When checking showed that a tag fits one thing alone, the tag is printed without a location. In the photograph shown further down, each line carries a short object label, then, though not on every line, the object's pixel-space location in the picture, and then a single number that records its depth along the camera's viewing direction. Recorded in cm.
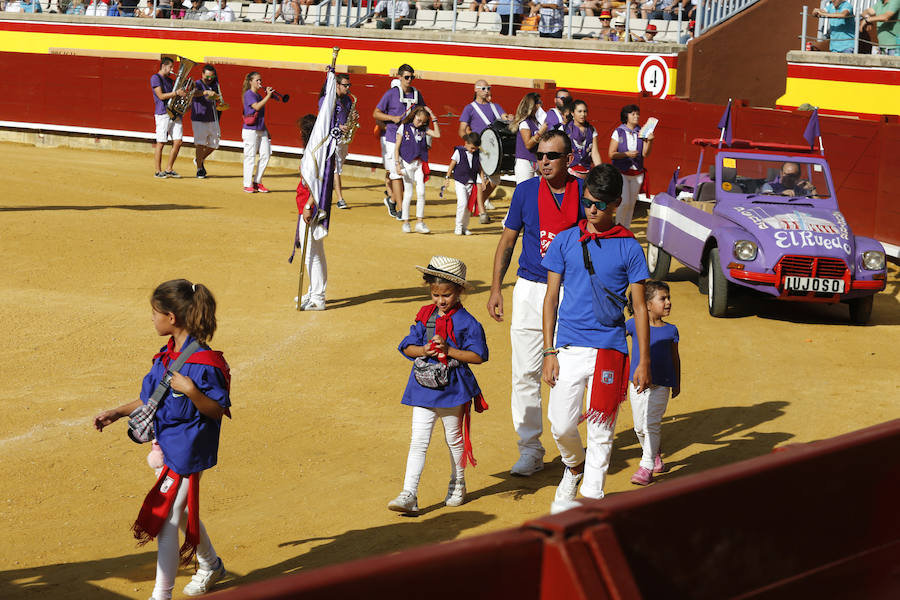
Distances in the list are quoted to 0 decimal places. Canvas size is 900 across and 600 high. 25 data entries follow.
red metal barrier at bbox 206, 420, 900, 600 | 297
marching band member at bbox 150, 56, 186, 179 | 2150
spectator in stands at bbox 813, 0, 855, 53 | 2233
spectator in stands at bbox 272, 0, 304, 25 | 3056
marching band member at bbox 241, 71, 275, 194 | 1981
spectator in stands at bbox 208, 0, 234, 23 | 3192
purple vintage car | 1247
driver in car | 1375
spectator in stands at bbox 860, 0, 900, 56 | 2144
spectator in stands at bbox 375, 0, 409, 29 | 2888
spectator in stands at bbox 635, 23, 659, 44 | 2586
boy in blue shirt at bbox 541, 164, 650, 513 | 636
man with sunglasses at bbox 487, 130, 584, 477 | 735
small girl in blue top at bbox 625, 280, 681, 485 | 777
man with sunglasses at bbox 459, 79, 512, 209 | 1758
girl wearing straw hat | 687
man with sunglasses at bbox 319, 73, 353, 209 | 1775
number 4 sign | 1941
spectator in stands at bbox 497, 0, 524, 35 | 2730
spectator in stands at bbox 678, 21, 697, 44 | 2508
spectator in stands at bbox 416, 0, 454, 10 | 2938
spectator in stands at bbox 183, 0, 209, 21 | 3253
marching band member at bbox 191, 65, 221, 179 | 2127
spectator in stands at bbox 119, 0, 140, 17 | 3328
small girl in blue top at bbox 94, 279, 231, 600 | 554
